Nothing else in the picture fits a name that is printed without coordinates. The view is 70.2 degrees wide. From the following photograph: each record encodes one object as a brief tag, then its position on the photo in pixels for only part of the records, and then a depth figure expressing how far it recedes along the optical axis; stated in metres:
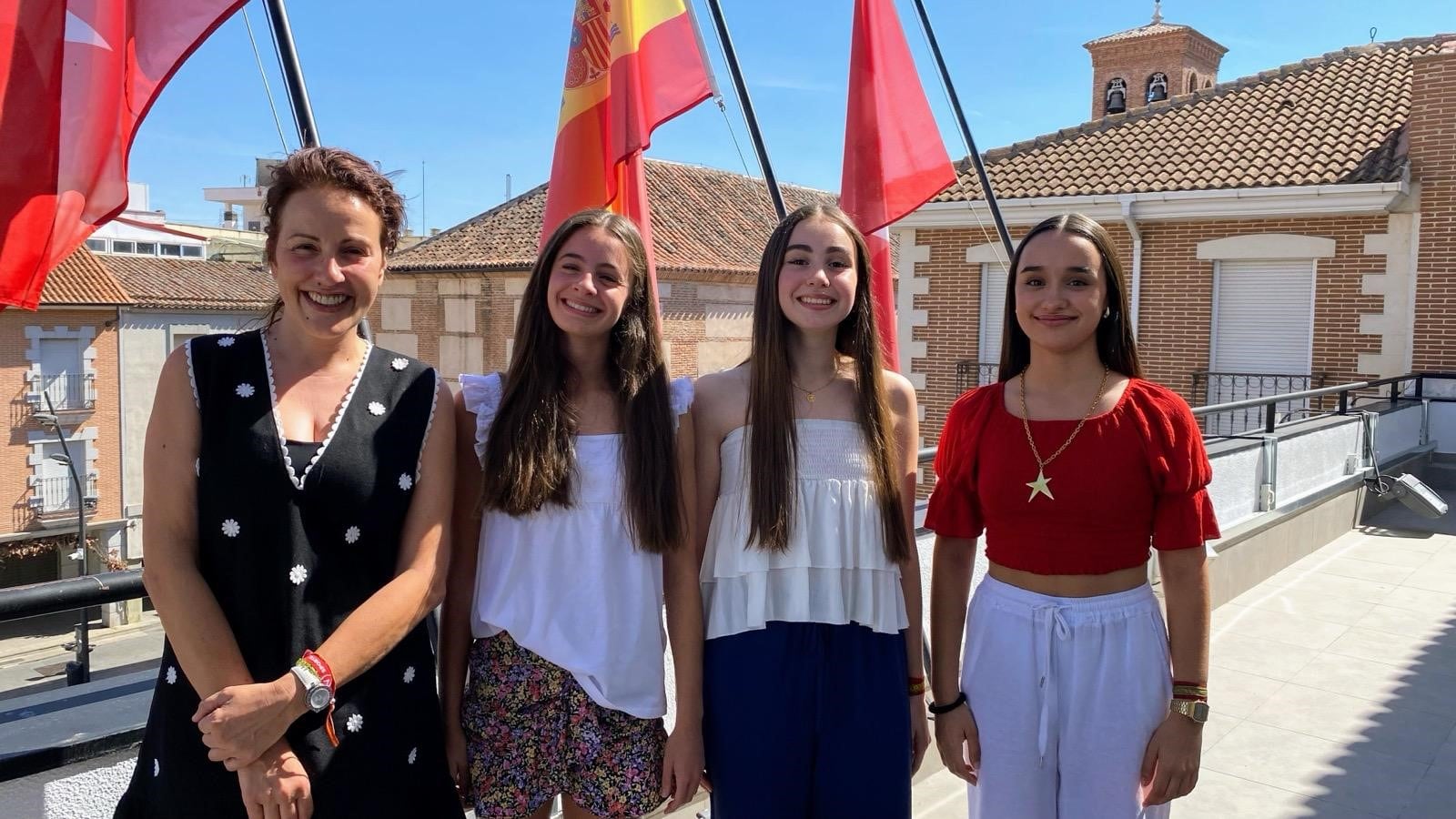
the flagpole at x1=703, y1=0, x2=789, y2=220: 4.68
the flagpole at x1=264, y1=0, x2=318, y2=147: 3.07
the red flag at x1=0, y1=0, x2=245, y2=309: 2.66
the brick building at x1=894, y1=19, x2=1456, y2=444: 11.91
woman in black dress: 1.66
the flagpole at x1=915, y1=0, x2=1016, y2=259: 5.47
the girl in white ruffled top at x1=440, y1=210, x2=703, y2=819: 2.00
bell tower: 29.47
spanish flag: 4.24
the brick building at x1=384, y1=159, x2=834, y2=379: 25.80
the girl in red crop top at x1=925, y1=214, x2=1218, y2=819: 2.13
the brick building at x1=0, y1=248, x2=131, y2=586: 32.69
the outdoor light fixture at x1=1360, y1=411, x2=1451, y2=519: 8.21
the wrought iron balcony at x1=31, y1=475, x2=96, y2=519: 33.50
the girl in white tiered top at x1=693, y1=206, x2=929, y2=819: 2.14
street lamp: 2.29
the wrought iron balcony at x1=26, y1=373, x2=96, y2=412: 33.00
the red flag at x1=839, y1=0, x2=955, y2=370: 4.90
